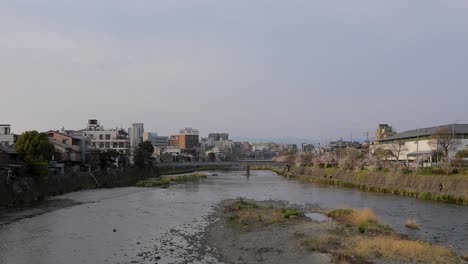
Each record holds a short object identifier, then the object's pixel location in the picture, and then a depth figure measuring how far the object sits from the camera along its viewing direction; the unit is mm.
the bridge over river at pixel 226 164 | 95162
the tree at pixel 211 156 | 147938
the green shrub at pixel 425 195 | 35281
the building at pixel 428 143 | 49875
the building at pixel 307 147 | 169350
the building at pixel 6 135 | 51156
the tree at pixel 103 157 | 60719
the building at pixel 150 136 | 178825
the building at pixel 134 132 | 149375
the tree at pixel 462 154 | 42750
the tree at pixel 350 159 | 64125
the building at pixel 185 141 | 181375
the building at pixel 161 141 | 189950
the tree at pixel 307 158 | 95994
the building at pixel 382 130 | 111788
